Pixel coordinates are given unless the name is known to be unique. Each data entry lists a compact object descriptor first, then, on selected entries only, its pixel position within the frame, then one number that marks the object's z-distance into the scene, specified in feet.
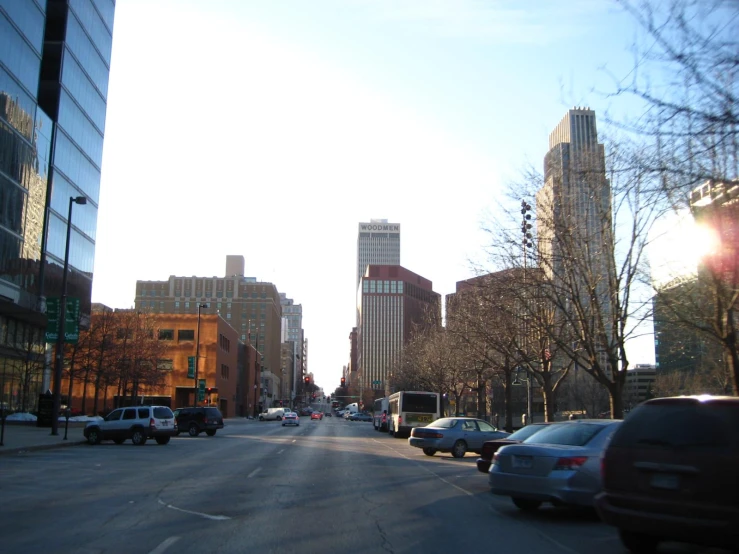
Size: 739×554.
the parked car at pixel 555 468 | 33.53
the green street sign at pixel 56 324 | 104.22
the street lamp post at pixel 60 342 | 101.30
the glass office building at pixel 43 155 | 128.88
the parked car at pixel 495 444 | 51.03
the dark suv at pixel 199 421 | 127.34
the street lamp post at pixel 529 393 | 153.38
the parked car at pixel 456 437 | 80.26
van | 276.94
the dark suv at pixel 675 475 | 22.03
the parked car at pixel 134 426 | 95.71
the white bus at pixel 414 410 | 139.74
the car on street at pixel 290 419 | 213.66
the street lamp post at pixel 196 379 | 201.42
